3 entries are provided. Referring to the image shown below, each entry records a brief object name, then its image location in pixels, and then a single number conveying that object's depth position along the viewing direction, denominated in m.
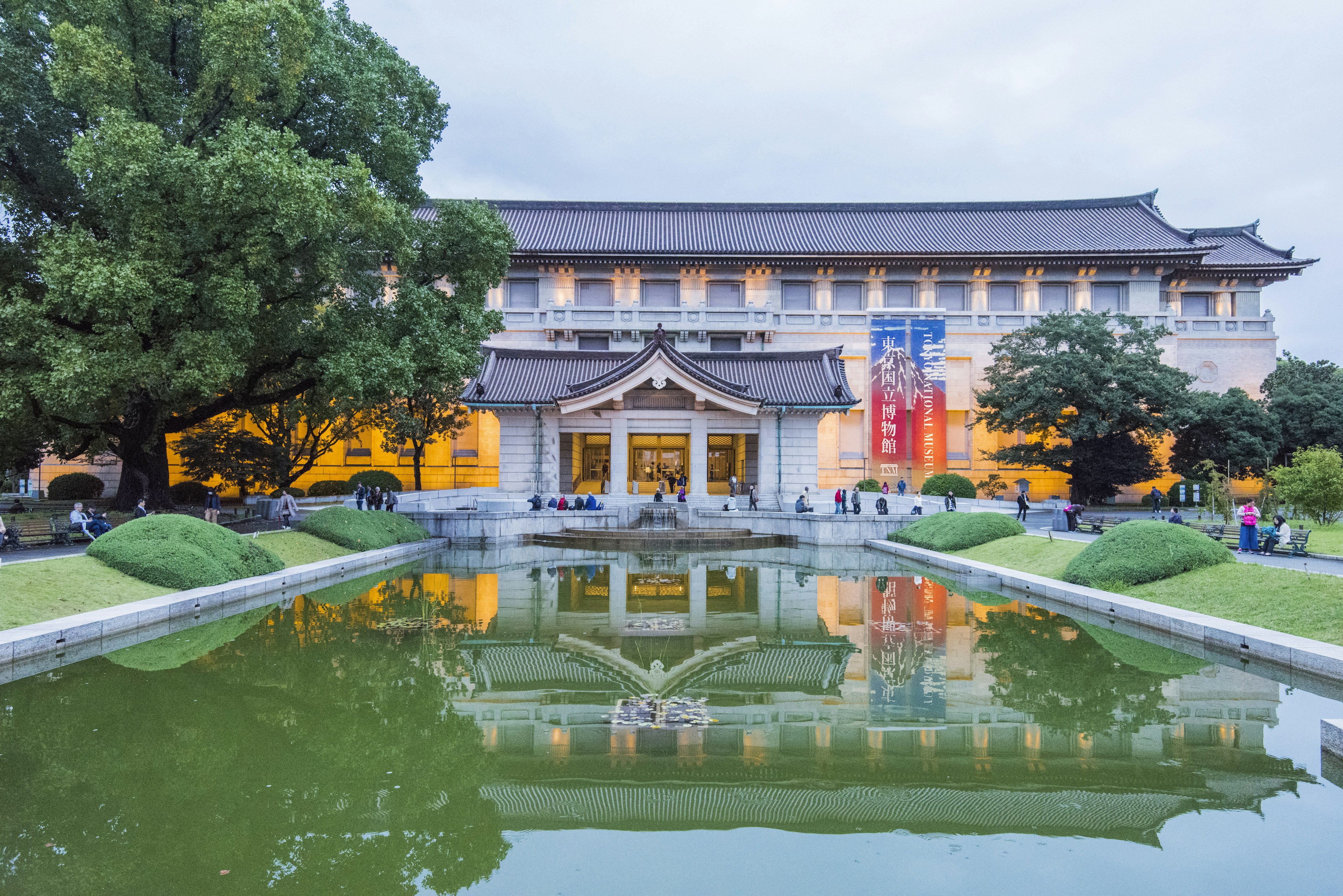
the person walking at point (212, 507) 21.42
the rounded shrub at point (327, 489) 34.88
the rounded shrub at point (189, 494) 32.28
